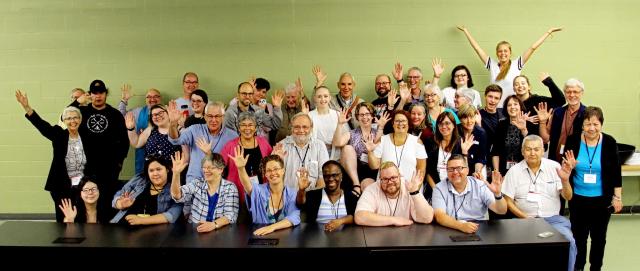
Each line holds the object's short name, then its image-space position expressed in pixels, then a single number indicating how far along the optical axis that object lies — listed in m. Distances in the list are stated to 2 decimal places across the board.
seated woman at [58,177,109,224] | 3.95
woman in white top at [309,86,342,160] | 4.95
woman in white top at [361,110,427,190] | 4.30
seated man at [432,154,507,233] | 3.73
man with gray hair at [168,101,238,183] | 4.55
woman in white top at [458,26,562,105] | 5.81
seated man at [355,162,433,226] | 3.48
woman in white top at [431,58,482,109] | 5.80
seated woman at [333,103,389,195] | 4.60
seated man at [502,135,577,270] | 3.95
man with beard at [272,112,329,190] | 4.35
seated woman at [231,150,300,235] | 3.71
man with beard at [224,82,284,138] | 5.15
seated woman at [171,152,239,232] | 3.75
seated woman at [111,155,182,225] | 3.82
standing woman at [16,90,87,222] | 4.80
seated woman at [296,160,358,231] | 3.79
